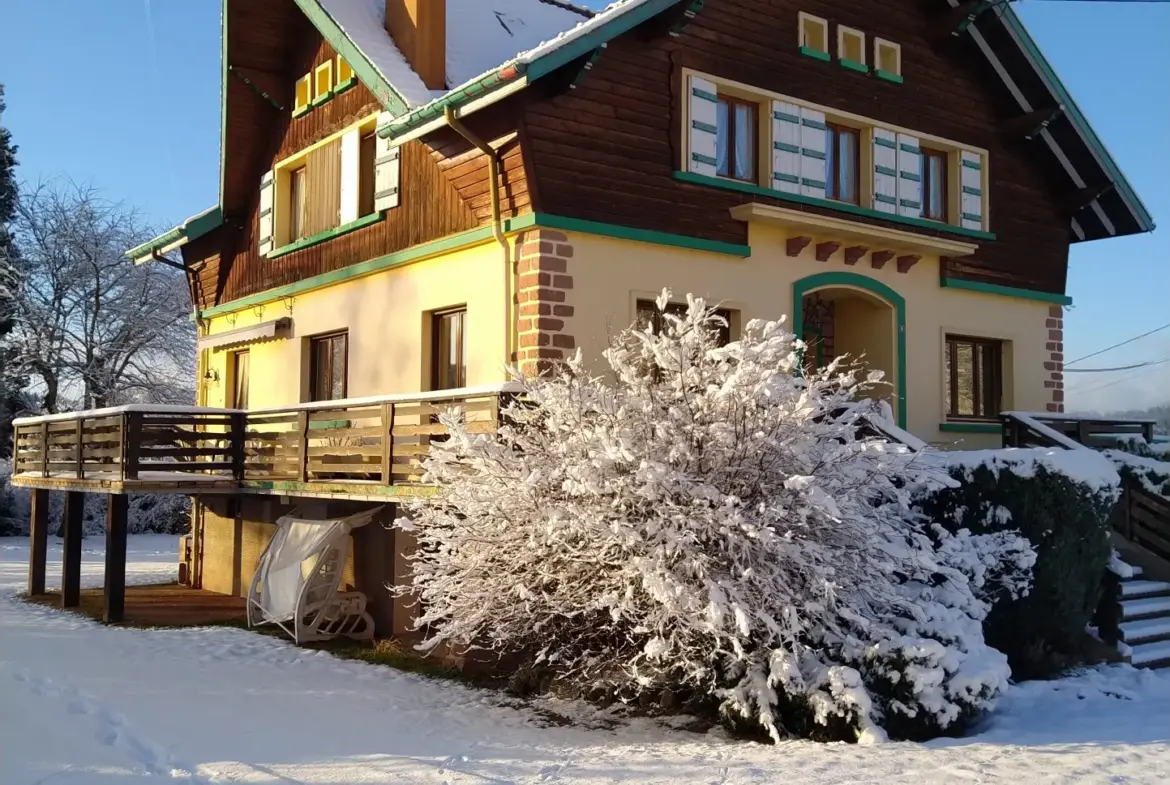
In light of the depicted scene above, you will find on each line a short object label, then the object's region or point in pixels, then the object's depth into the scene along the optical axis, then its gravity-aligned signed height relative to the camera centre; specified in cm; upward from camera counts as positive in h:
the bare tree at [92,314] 3400 +467
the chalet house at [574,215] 1190 +330
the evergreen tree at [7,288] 3256 +520
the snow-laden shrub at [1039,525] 1040 -47
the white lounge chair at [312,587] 1255 -141
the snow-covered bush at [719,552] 828 -65
